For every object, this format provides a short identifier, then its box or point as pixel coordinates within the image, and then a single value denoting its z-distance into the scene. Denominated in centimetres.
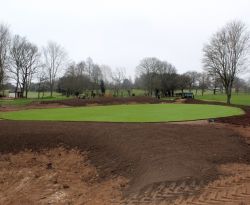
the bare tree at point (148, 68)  7638
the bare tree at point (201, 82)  8684
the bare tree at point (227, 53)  4009
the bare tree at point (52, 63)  6481
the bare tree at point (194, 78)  9279
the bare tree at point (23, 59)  5346
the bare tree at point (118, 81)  8292
